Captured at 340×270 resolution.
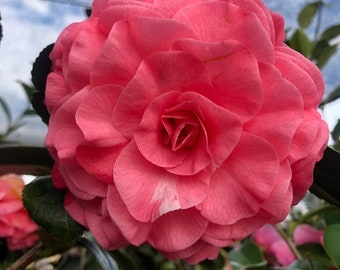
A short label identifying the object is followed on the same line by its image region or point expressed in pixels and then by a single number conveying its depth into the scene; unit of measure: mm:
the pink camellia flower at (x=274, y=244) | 271
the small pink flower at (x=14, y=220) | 202
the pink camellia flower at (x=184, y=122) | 103
